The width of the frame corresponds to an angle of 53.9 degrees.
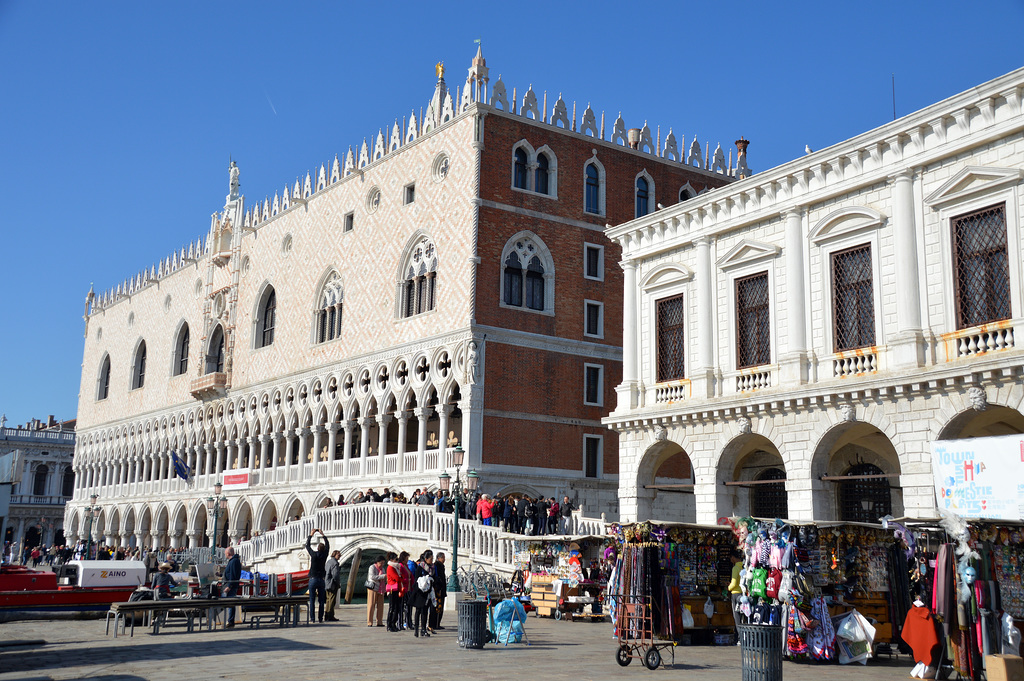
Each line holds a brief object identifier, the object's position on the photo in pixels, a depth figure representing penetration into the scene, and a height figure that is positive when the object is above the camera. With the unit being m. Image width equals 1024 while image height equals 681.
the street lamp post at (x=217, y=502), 33.47 +0.81
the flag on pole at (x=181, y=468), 42.97 +2.28
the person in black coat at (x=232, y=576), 18.39 -0.96
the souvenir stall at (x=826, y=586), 12.52 -0.66
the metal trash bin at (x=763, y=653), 9.35 -1.10
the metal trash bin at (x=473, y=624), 13.09 -1.23
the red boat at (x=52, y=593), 17.98 -1.32
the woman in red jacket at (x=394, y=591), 15.70 -1.00
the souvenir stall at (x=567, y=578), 18.39 -0.88
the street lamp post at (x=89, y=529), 38.96 -0.37
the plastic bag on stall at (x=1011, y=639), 10.70 -1.05
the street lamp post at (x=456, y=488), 19.39 +0.89
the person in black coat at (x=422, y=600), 15.28 -1.10
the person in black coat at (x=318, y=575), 17.60 -0.88
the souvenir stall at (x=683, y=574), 13.12 -0.58
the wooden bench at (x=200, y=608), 15.20 -1.34
